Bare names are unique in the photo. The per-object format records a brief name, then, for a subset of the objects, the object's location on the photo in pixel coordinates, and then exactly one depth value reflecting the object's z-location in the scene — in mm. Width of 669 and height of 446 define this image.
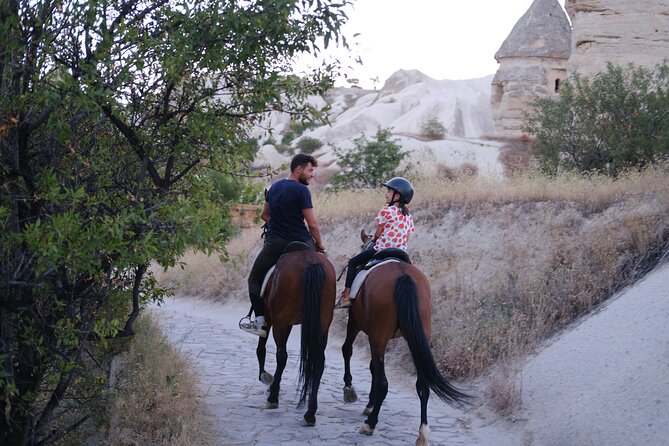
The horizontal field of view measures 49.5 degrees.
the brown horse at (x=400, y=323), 7219
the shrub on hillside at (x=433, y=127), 58538
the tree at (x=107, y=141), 5281
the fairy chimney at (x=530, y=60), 40156
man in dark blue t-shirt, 8539
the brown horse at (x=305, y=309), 7832
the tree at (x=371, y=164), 27734
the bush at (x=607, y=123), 17672
